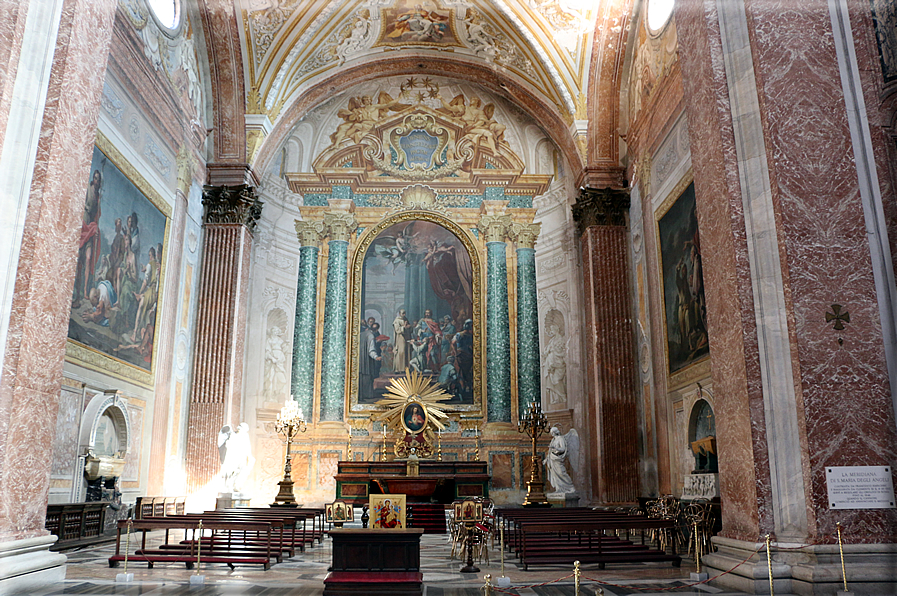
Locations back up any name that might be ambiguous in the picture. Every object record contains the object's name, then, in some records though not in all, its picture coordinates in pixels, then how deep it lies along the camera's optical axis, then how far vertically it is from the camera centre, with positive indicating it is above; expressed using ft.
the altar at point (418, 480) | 50.21 -0.45
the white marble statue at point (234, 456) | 47.60 +1.12
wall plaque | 20.74 -0.37
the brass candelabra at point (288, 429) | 48.70 +3.00
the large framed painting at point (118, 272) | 35.91 +10.69
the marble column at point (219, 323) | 49.16 +10.33
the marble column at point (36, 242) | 20.59 +6.82
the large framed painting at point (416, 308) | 56.59 +12.78
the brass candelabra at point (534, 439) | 49.62 +2.34
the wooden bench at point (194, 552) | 25.57 -2.91
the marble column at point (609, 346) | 49.44 +8.83
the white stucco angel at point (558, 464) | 50.14 +0.63
